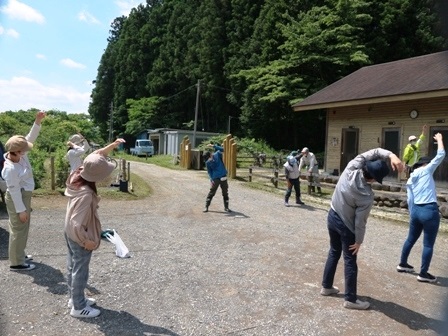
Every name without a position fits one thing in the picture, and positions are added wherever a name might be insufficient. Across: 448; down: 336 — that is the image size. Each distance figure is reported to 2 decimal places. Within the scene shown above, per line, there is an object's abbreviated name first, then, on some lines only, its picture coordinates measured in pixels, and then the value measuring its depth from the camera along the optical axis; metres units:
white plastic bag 4.11
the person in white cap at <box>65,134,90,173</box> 6.81
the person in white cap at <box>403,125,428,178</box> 10.74
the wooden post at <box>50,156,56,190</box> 11.62
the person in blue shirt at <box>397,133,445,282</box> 5.43
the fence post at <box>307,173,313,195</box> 14.01
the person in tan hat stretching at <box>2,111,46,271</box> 5.11
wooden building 13.34
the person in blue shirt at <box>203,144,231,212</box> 10.48
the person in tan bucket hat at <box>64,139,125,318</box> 3.99
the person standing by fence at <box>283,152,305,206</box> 11.79
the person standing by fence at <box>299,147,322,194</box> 13.74
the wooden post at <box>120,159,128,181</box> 13.77
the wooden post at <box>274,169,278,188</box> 16.25
